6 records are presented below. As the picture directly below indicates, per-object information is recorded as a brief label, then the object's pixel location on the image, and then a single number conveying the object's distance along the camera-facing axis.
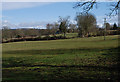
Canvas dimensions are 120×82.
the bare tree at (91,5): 12.07
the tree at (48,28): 102.31
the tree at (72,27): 95.69
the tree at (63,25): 94.65
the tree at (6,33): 80.12
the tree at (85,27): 73.43
